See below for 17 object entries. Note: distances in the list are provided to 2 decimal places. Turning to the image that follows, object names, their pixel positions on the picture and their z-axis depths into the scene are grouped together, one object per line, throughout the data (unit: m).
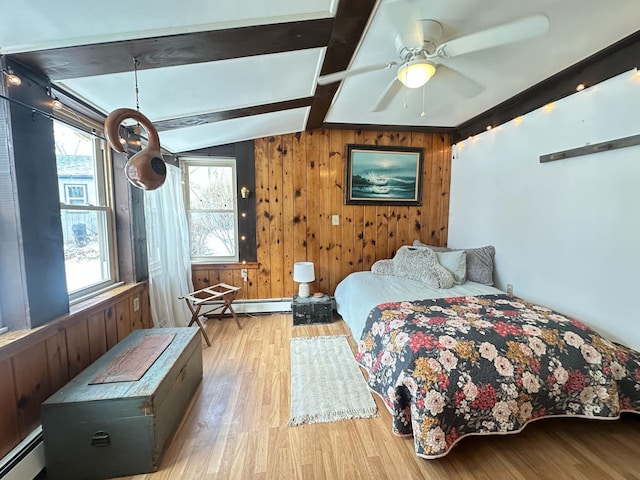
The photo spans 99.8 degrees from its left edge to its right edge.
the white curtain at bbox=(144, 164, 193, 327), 2.57
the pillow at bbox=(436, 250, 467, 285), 2.85
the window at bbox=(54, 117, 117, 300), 1.78
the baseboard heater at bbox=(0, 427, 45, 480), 1.21
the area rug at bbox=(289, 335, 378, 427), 1.80
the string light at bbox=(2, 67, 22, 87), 1.27
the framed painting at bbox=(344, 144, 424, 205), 3.52
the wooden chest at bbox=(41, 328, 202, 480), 1.32
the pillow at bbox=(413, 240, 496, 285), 2.88
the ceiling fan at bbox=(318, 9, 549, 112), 1.24
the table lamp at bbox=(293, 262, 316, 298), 3.21
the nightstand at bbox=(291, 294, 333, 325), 3.21
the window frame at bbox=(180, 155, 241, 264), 3.37
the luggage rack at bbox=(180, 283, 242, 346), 2.73
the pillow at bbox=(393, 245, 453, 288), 2.72
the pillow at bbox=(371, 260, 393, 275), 3.21
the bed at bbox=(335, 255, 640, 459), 1.42
